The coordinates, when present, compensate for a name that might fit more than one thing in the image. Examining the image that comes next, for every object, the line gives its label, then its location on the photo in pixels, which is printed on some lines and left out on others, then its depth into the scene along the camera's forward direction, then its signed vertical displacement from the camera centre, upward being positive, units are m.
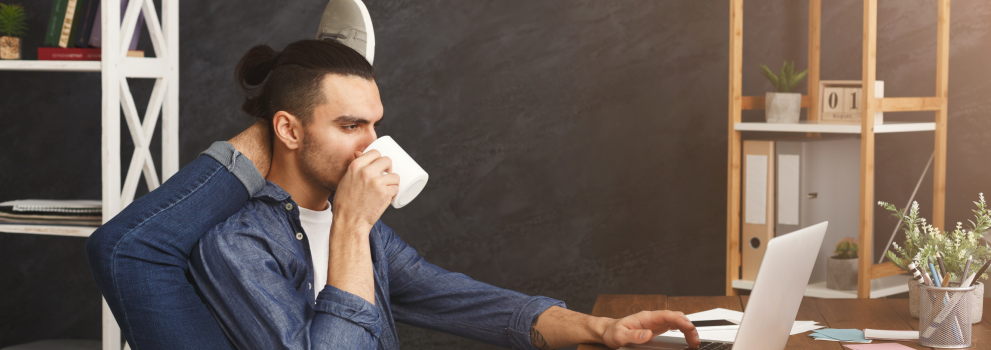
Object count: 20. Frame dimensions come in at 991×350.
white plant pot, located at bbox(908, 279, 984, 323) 1.41 -0.25
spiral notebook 2.21 -0.14
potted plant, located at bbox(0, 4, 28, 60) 2.24 +0.40
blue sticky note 1.36 -0.30
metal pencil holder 1.30 -0.25
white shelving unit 2.07 +0.20
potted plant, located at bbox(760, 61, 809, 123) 2.16 +0.19
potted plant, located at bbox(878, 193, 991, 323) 1.38 -0.14
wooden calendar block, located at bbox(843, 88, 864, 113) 2.10 +0.19
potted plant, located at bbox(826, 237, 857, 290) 2.10 -0.27
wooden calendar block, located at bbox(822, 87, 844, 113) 2.13 +0.19
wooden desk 1.39 -0.29
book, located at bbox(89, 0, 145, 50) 2.17 +0.36
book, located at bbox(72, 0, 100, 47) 2.19 +0.39
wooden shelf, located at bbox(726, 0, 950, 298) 1.95 +0.11
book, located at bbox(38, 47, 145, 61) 2.19 +0.30
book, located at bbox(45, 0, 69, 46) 2.20 +0.40
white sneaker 1.65 +0.30
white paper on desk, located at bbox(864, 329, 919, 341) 1.36 -0.29
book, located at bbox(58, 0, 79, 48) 2.20 +0.39
